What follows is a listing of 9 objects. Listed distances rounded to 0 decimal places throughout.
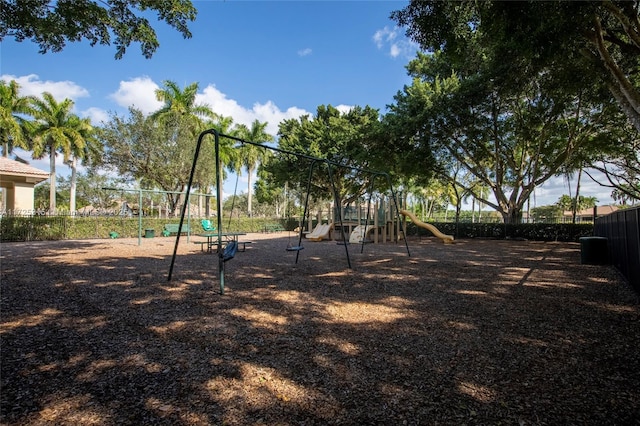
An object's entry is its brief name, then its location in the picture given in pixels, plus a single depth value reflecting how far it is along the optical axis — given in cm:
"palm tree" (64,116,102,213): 3186
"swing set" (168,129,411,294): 563
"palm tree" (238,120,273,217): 4044
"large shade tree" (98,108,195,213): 2491
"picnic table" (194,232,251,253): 1057
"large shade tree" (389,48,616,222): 1597
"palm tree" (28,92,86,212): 3005
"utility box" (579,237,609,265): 975
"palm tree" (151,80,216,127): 2897
